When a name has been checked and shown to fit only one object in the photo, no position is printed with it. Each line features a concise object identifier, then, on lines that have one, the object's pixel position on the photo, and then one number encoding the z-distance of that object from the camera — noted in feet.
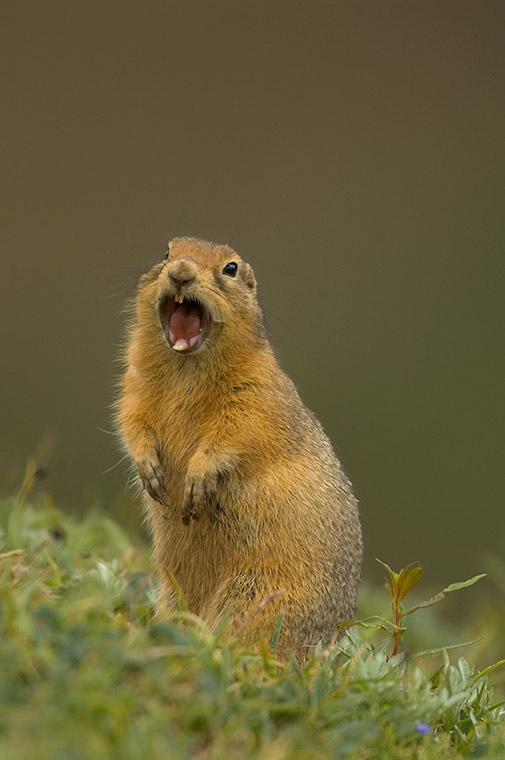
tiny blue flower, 20.26
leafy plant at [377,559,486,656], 24.31
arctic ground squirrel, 28.73
